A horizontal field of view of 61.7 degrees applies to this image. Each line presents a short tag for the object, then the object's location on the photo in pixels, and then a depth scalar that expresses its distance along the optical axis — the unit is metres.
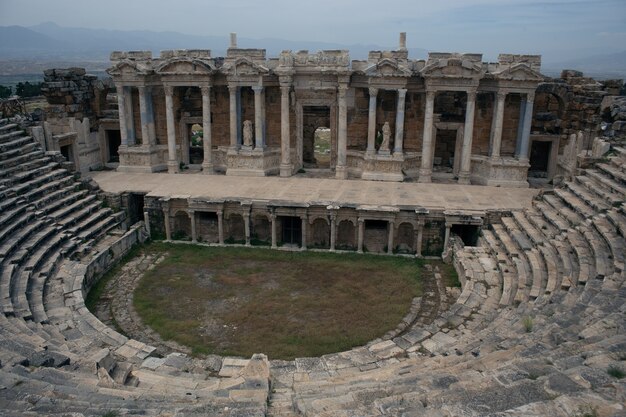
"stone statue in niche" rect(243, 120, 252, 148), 23.03
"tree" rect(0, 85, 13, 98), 39.02
